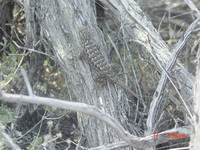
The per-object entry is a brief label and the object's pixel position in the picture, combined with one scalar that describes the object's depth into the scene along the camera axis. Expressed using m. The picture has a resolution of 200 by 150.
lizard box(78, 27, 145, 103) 3.34
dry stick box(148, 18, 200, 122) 2.60
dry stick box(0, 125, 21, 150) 2.18
